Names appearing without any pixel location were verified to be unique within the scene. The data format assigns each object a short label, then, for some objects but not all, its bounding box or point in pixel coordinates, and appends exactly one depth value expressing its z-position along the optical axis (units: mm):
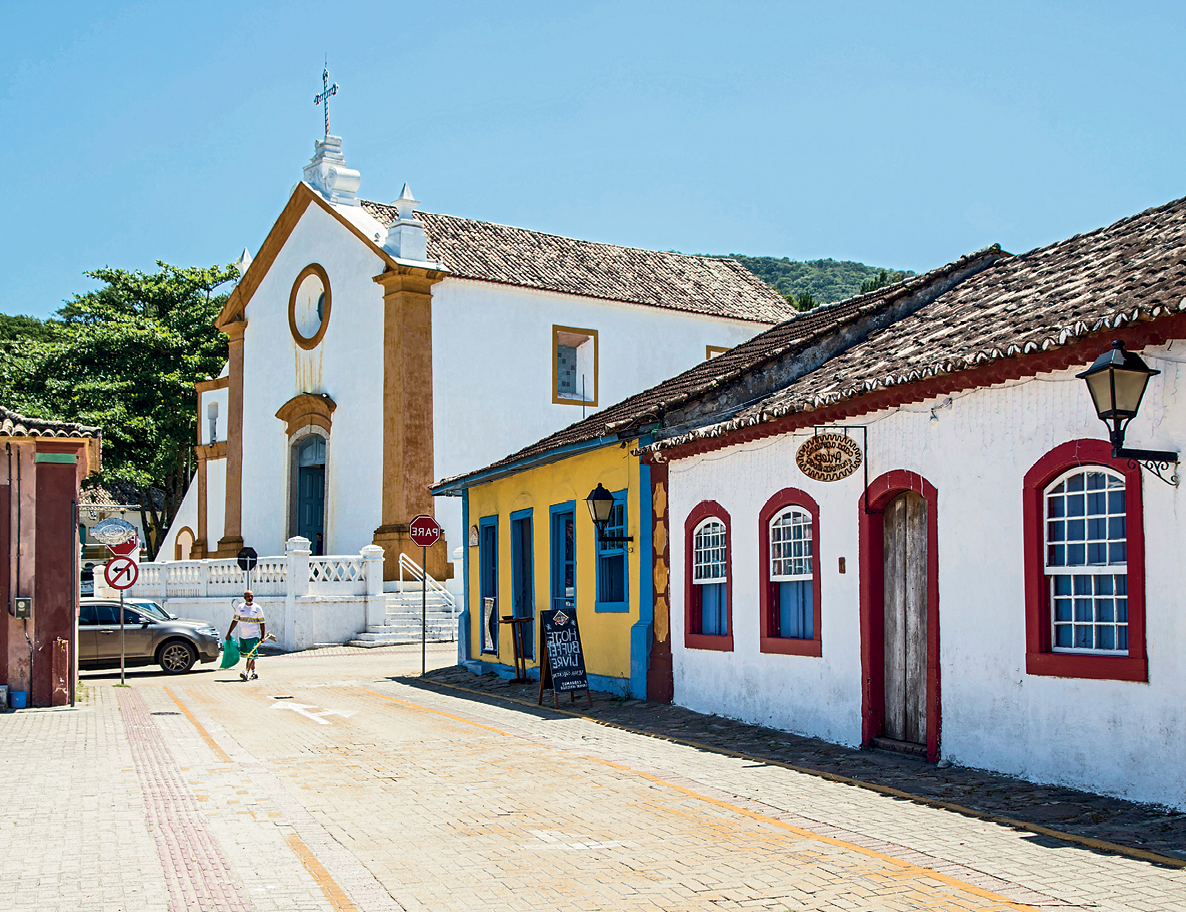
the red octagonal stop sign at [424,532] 23438
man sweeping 20922
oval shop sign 12086
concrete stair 29078
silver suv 22234
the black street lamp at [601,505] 16328
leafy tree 45938
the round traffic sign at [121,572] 19594
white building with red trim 8852
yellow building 16422
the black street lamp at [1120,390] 8359
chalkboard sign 16172
